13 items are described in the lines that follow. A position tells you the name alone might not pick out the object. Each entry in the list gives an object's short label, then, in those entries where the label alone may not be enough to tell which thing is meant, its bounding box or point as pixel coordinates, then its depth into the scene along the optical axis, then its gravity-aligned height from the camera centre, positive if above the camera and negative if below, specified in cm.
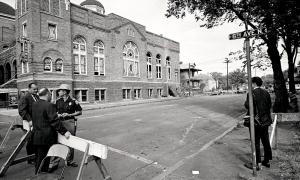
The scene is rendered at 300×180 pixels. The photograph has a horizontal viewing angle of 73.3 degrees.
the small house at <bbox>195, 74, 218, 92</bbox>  8849 +301
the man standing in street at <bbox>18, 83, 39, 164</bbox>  514 -38
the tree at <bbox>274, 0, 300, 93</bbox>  733 +267
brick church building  2014 +471
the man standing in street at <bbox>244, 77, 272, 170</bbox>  446 -69
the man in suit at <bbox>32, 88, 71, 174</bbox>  375 -67
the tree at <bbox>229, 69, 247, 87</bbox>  7169 +360
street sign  415 +113
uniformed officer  486 -50
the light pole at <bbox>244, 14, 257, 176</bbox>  409 -41
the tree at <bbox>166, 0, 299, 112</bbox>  975 +407
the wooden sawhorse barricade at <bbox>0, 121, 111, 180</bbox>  299 -94
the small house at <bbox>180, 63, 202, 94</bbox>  5909 +394
